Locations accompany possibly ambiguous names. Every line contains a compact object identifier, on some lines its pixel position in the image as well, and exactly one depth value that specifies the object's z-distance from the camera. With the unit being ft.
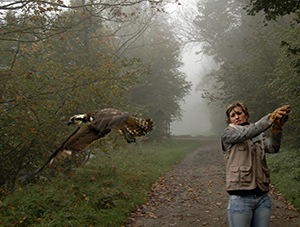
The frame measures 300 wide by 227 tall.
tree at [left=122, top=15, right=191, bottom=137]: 86.84
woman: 9.90
